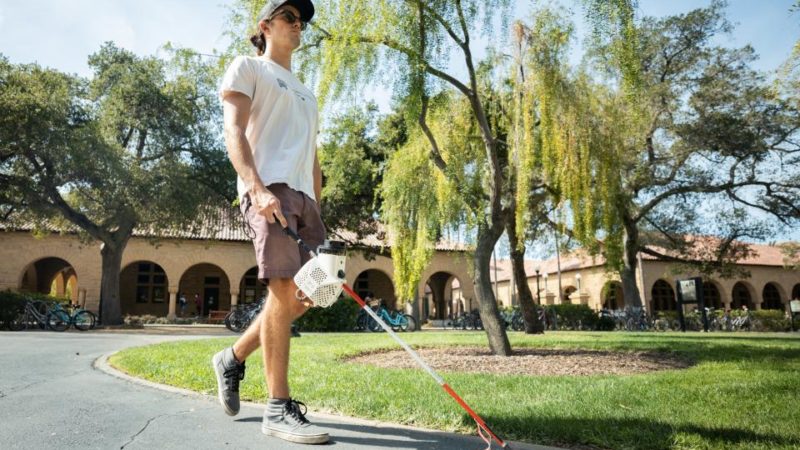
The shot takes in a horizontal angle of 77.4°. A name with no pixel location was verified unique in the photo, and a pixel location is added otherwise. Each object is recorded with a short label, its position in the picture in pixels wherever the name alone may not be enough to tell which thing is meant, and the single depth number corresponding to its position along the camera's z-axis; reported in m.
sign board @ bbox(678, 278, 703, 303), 21.39
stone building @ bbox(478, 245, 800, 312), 37.25
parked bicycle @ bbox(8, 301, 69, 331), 16.86
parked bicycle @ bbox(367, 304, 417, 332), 21.17
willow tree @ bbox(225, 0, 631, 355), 6.49
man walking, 2.69
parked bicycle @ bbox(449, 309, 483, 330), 26.52
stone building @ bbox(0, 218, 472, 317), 25.92
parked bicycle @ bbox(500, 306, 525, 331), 24.38
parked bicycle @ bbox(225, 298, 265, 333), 16.52
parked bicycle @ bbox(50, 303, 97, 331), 17.09
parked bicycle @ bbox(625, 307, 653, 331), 23.62
